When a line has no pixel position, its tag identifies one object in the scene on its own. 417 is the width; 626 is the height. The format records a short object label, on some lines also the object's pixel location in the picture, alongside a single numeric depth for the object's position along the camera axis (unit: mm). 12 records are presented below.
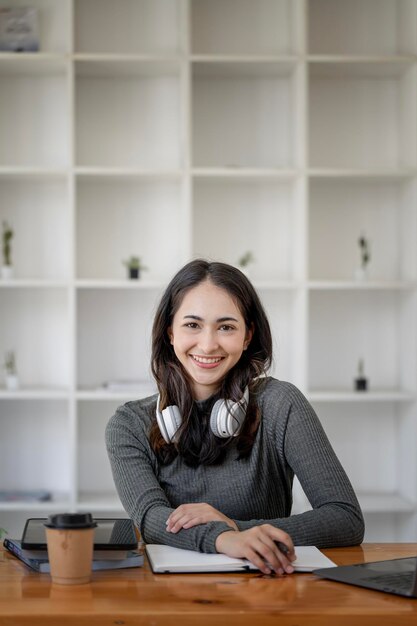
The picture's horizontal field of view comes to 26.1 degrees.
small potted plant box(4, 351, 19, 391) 3836
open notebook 1495
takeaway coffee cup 1382
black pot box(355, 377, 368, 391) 3943
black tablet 1498
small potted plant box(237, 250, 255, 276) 3971
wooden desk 1245
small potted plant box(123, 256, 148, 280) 3869
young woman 2029
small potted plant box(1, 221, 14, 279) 3844
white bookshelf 4066
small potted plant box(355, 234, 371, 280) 3948
